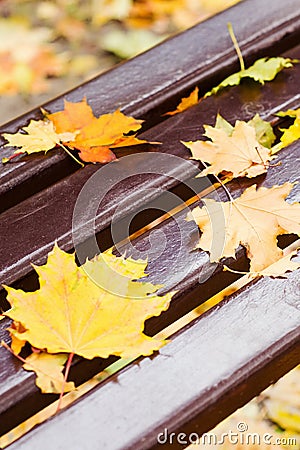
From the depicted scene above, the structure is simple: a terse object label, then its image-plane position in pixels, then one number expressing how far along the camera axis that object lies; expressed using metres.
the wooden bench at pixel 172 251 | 1.61
